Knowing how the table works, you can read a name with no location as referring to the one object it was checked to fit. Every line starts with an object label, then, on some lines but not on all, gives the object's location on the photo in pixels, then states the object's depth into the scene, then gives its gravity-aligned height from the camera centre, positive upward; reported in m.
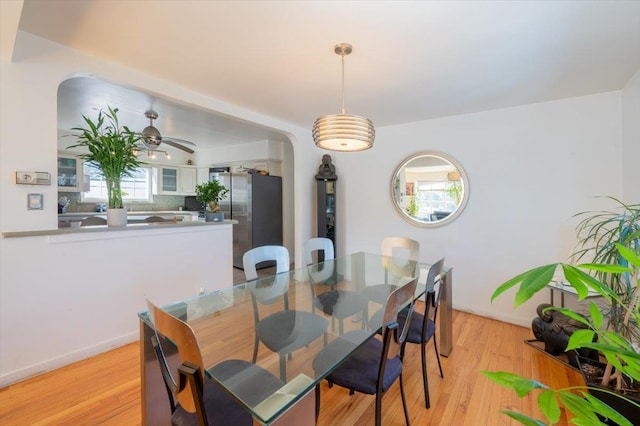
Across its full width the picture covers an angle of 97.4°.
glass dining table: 1.01 -0.66
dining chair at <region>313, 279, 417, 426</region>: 1.24 -0.73
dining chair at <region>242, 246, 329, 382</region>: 1.52 -0.69
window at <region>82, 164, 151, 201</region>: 5.14 +0.47
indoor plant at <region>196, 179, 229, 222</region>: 3.26 +0.18
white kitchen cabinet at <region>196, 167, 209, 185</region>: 6.20 +0.79
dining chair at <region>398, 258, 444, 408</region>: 1.75 -0.81
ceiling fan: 3.12 +0.82
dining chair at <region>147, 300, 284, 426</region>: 0.92 -0.67
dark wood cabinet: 4.00 +0.01
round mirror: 3.31 +0.25
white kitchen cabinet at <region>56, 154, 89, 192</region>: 4.62 +0.61
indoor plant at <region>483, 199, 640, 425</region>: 0.54 -0.30
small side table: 2.26 -0.65
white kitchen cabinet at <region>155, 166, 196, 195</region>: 6.03 +0.67
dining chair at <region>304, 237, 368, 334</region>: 1.88 -0.65
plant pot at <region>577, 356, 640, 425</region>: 1.39 -0.98
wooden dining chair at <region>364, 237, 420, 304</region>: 2.18 -0.56
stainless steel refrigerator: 4.88 +0.01
